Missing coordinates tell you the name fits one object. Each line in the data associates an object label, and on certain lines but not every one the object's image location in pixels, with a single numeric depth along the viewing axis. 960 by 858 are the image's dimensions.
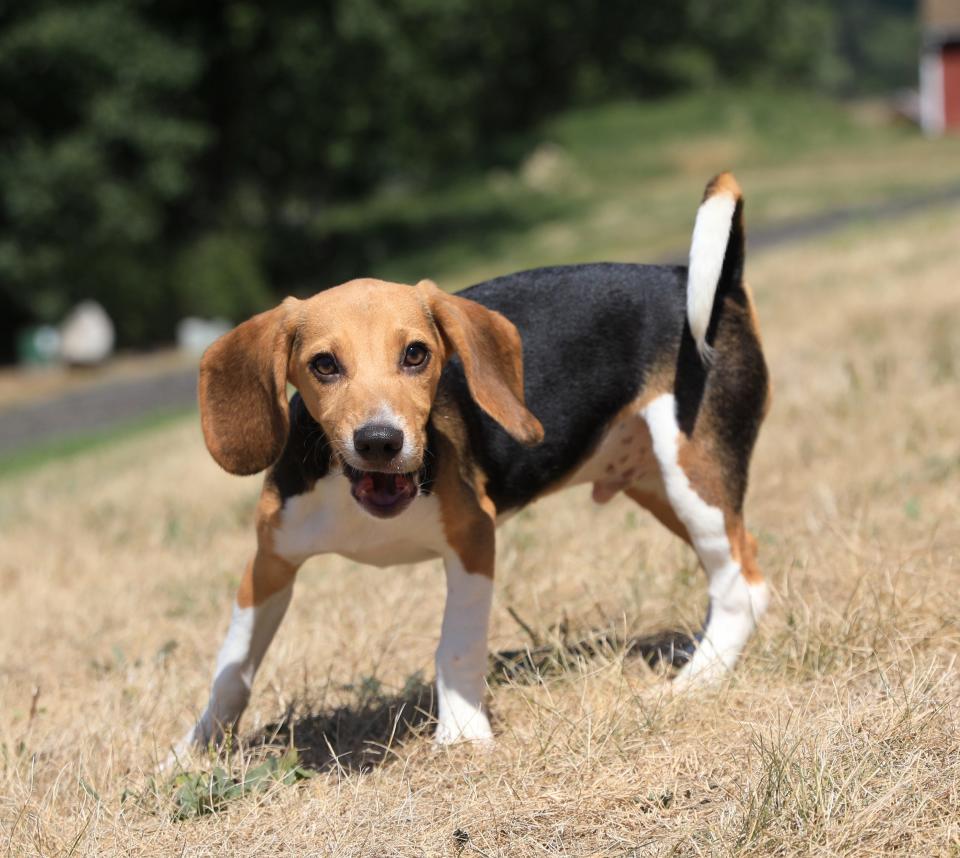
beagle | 3.79
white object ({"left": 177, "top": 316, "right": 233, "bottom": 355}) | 22.64
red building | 46.69
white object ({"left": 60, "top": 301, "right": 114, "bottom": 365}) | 21.45
